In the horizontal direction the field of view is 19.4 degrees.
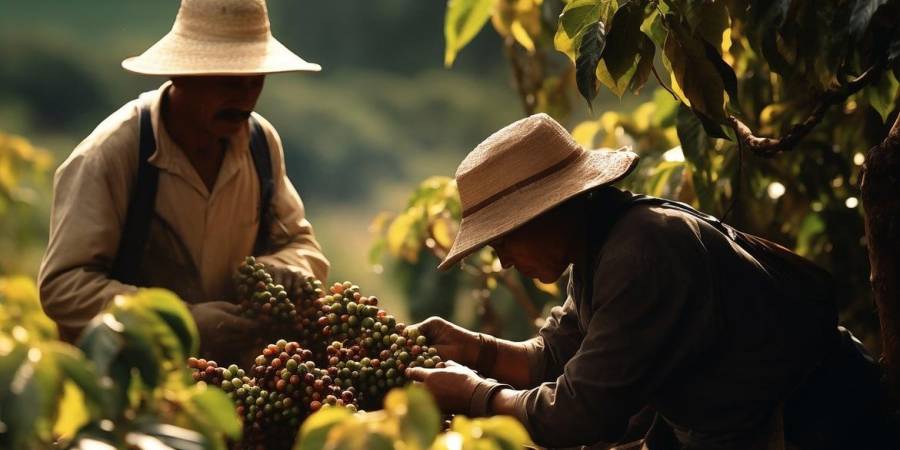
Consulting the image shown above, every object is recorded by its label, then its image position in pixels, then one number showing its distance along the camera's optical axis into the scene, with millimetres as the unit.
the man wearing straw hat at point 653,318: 5281
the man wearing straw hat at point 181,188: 6934
